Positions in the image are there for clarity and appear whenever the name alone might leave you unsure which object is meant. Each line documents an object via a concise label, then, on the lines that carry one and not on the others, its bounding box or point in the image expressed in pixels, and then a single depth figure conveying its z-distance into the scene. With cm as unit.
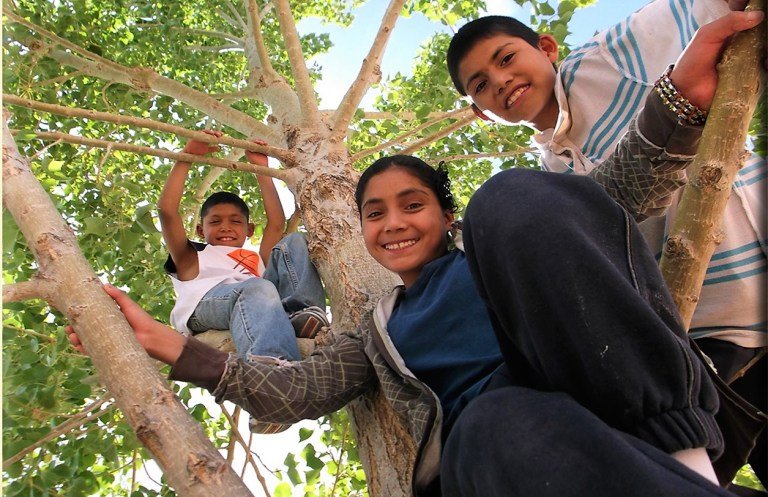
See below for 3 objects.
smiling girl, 84
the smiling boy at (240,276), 259
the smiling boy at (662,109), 128
